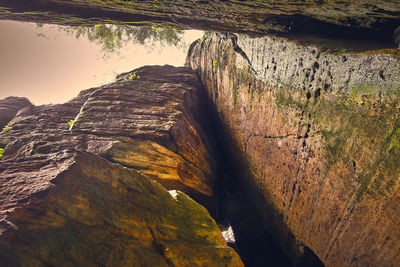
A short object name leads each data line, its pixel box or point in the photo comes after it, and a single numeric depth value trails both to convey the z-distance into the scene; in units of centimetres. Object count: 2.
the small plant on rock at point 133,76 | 1108
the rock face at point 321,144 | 396
